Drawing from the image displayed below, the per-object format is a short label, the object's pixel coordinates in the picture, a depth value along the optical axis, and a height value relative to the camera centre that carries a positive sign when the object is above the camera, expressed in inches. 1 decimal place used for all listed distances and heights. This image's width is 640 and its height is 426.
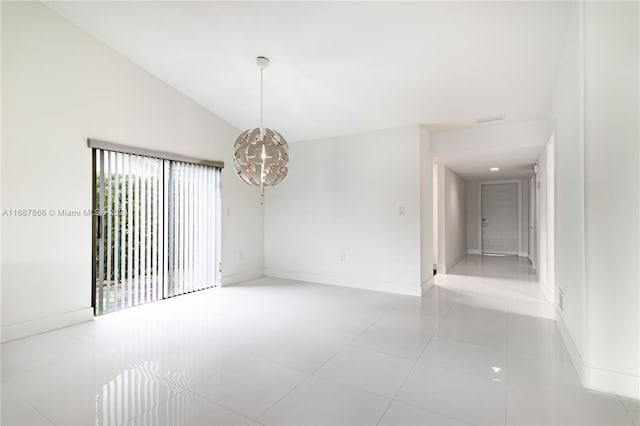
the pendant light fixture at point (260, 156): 117.1 +23.5
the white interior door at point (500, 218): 343.0 -3.2
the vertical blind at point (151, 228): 144.7 -6.3
